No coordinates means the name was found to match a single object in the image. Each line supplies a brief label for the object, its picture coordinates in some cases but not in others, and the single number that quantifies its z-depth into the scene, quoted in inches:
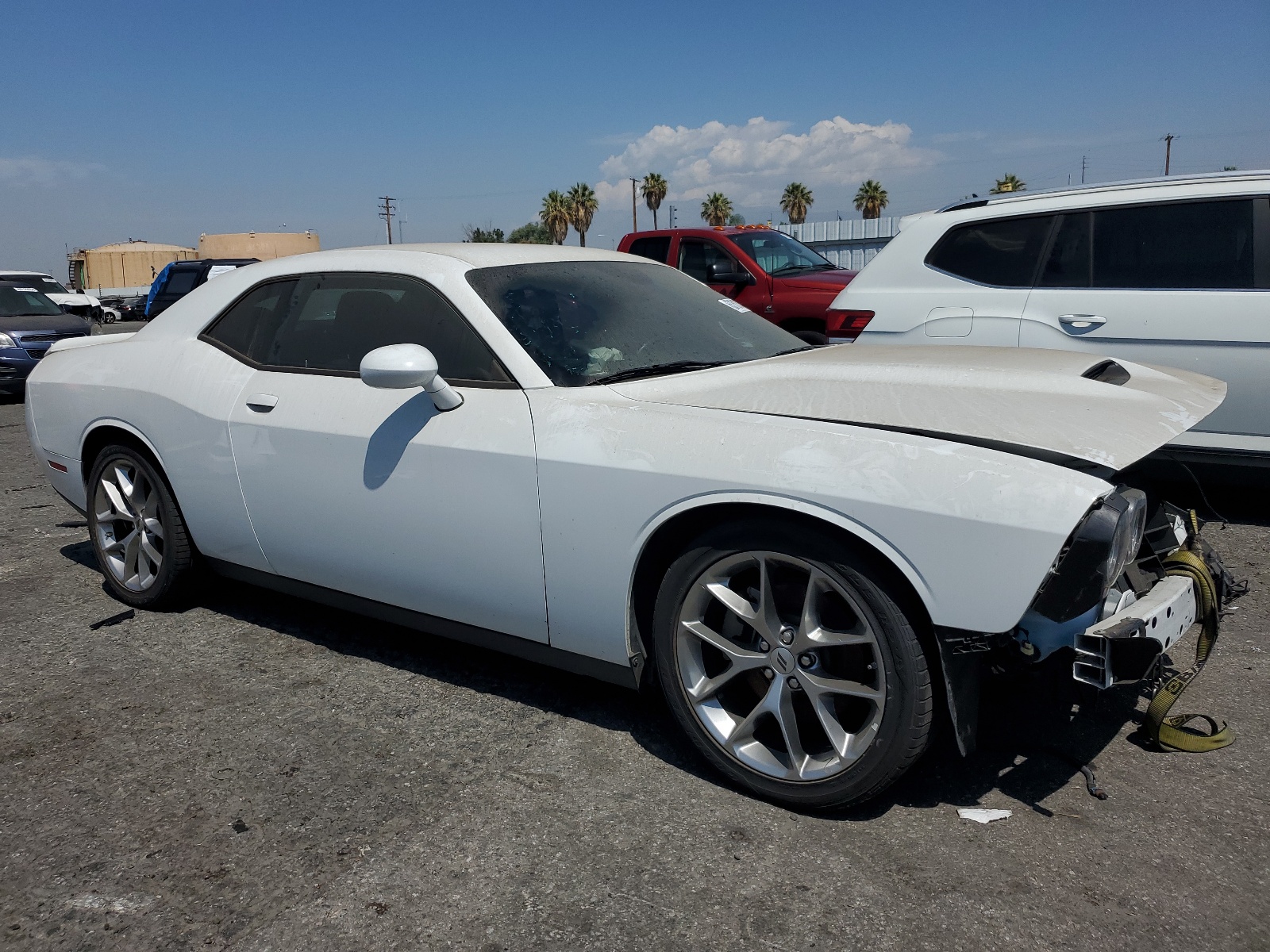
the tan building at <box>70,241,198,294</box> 2412.6
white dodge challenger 91.3
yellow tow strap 107.0
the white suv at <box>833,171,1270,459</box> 189.9
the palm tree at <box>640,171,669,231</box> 2593.5
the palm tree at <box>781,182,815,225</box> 2378.2
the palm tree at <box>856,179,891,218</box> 2266.2
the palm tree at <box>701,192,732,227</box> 2415.1
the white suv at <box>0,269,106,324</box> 595.2
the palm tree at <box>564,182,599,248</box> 2576.3
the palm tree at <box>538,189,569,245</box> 2586.1
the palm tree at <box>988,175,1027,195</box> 1927.5
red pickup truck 362.0
